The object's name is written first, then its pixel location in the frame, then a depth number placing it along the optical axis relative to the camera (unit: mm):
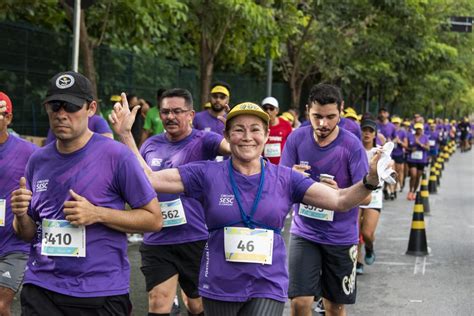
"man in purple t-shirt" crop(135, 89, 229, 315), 8606
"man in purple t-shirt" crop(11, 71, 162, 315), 5543
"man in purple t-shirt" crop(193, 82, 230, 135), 13682
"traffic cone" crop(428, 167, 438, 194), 29632
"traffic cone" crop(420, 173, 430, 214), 20671
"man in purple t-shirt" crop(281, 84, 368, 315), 8512
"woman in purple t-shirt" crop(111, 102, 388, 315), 6105
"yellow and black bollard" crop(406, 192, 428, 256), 15631
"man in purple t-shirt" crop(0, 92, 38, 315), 7617
